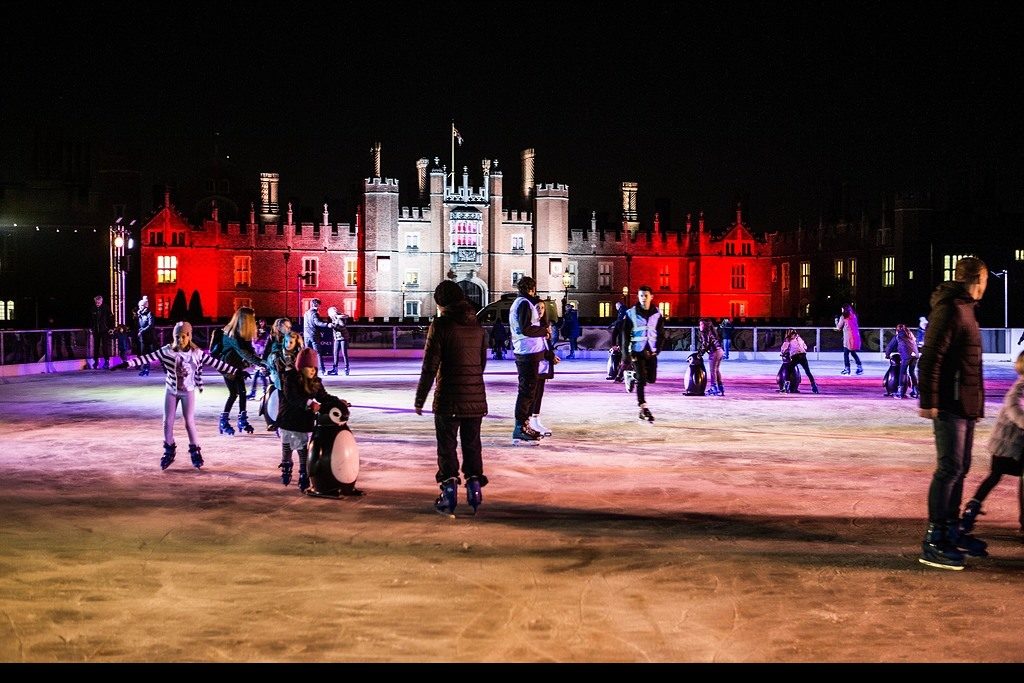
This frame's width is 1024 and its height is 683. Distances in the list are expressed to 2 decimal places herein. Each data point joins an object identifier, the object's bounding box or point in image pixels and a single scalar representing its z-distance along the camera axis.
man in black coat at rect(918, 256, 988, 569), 5.83
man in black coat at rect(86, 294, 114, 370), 25.86
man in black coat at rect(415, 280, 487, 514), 7.20
